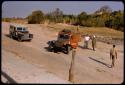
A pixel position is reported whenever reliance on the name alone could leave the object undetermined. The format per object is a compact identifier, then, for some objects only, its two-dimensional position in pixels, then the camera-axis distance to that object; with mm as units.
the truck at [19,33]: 32375
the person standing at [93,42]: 32769
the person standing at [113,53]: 23672
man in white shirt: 33194
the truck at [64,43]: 28234
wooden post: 15957
